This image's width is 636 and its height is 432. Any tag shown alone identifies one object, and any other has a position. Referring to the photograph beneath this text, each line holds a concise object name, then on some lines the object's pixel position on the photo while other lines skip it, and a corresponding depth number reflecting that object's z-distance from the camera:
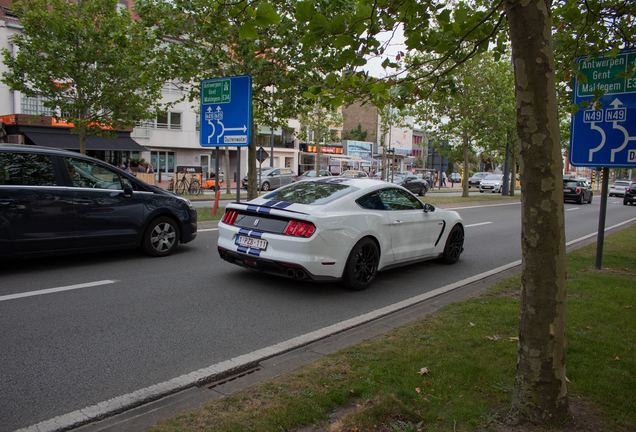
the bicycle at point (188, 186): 26.78
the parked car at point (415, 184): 35.25
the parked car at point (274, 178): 33.38
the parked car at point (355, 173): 42.78
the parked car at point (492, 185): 44.75
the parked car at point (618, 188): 45.28
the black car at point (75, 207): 6.56
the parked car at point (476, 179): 54.69
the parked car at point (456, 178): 71.04
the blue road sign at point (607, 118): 7.15
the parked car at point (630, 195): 31.52
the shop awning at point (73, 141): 30.95
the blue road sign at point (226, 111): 12.66
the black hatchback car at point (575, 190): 29.97
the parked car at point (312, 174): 40.72
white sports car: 6.02
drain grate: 3.66
